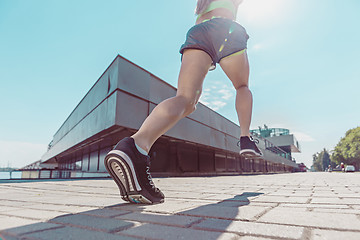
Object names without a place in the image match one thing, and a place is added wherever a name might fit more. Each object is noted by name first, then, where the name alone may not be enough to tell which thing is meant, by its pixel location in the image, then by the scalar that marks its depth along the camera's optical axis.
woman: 1.38
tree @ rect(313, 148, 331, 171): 111.88
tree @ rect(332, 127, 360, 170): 49.44
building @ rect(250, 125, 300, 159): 44.44
